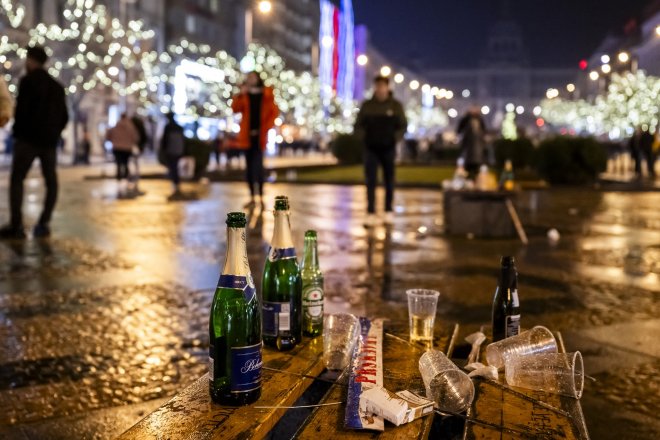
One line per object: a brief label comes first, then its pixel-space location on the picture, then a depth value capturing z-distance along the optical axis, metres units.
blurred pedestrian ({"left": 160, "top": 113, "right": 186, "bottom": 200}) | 17.03
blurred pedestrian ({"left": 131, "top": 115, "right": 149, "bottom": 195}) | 17.51
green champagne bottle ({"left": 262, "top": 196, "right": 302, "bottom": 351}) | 2.53
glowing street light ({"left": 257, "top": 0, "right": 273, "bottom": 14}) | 28.30
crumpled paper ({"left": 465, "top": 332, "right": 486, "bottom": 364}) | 2.63
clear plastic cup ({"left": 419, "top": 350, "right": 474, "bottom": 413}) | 2.07
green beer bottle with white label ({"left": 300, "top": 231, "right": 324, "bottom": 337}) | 2.74
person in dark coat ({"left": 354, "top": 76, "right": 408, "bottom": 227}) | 10.53
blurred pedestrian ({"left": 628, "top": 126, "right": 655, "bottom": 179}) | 27.86
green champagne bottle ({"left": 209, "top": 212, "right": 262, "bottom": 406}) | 2.01
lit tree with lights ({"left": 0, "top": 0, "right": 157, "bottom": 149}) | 31.31
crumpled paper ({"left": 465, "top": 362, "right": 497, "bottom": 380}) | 2.36
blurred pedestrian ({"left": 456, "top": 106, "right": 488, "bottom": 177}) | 15.34
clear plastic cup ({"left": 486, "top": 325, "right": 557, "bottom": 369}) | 2.42
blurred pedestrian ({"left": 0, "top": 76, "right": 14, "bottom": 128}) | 7.31
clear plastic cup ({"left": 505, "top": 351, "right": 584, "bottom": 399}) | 2.27
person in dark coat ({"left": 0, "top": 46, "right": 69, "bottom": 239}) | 8.47
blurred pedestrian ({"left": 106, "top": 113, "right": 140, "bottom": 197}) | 17.47
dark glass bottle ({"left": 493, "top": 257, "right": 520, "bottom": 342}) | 2.84
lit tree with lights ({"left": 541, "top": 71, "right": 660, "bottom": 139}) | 46.25
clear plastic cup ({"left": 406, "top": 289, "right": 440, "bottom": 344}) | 2.84
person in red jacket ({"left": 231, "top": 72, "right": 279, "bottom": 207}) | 11.55
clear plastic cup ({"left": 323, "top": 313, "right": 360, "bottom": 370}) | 2.46
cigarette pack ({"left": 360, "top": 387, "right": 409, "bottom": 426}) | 1.87
